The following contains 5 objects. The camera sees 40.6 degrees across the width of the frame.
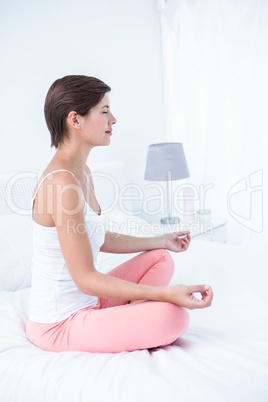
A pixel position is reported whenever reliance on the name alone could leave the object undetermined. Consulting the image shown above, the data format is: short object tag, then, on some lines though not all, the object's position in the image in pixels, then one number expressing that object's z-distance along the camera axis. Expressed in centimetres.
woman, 95
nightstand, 219
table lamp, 230
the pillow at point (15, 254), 151
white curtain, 229
